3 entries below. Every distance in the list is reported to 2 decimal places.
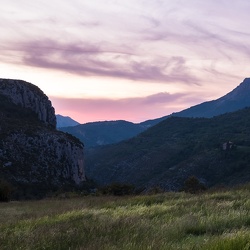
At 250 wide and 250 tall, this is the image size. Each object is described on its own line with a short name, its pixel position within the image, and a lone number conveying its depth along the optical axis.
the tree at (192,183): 35.09
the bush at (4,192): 26.72
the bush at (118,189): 30.66
